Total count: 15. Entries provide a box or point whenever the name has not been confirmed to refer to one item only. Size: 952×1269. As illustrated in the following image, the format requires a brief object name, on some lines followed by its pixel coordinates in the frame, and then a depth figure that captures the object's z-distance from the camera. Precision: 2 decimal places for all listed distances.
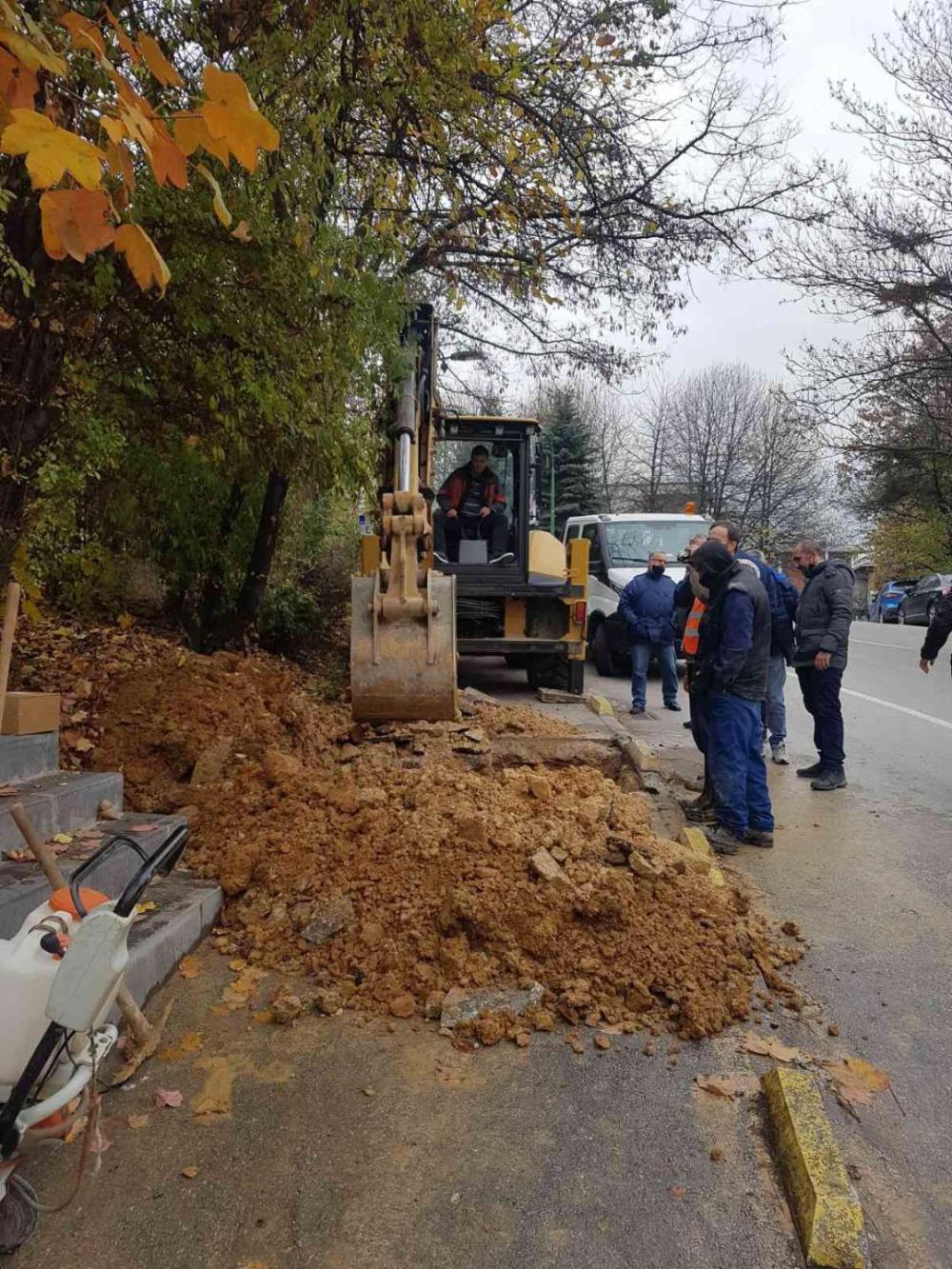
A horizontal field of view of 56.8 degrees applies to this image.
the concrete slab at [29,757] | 4.15
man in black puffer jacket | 6.72
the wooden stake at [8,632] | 3.70
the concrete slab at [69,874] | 3.06
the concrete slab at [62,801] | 3.70
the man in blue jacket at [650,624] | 9.91
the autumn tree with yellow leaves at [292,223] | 4.70
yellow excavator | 5.34
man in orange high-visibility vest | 5.85
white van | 12.64
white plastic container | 1.85
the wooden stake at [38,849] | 2.10
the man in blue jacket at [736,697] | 5.33
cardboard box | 4.28
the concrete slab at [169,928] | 3.20
